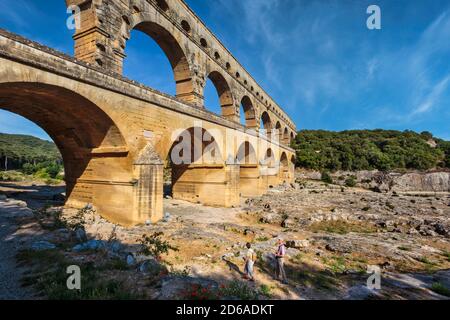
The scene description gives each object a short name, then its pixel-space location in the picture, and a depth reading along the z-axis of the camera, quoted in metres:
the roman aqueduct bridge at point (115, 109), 8.27
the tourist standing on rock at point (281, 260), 6.82
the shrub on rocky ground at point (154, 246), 8.05
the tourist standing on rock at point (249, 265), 6.73
